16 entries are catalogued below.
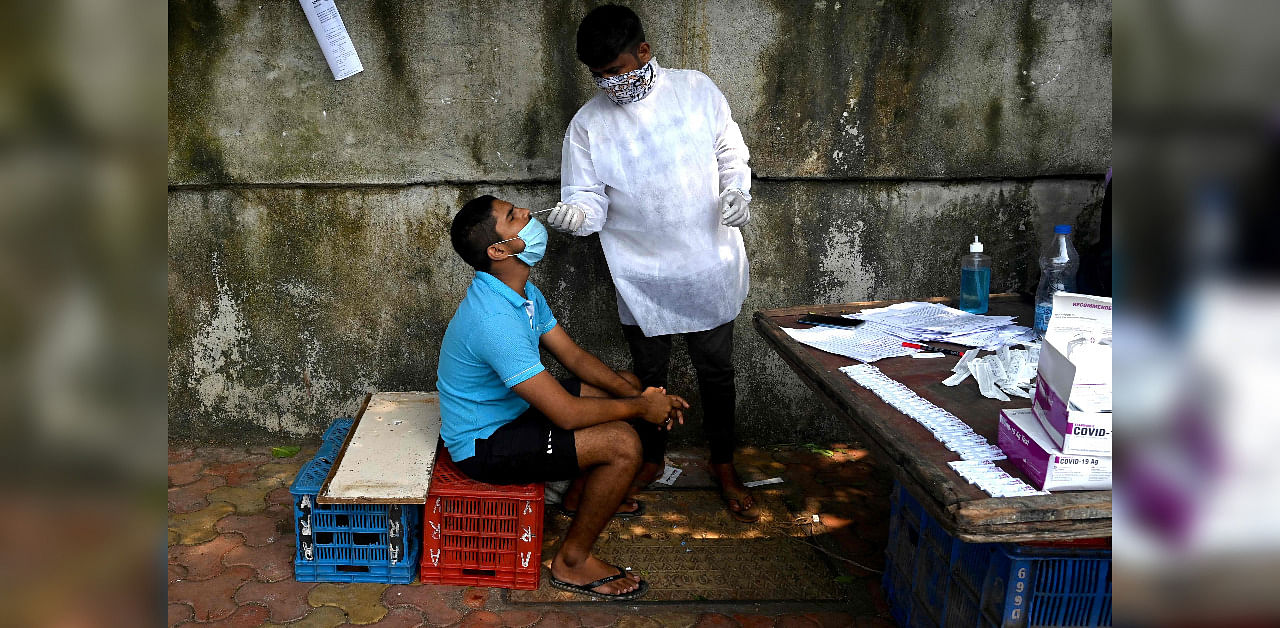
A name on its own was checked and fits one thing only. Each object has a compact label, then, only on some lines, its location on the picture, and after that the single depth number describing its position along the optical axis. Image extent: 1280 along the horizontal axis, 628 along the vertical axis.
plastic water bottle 2.64
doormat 2.87
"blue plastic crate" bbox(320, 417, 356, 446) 3.38
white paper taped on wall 3.57
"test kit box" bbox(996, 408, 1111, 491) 1.59
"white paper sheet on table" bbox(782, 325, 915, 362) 2.53
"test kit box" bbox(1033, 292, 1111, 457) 1.54
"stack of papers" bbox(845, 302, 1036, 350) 2.62
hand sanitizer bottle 2.98
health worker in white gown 3.11
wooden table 1.56
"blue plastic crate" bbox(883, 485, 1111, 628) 1.99
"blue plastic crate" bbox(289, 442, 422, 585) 2.83
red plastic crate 2.80
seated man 2.69
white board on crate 2.72
